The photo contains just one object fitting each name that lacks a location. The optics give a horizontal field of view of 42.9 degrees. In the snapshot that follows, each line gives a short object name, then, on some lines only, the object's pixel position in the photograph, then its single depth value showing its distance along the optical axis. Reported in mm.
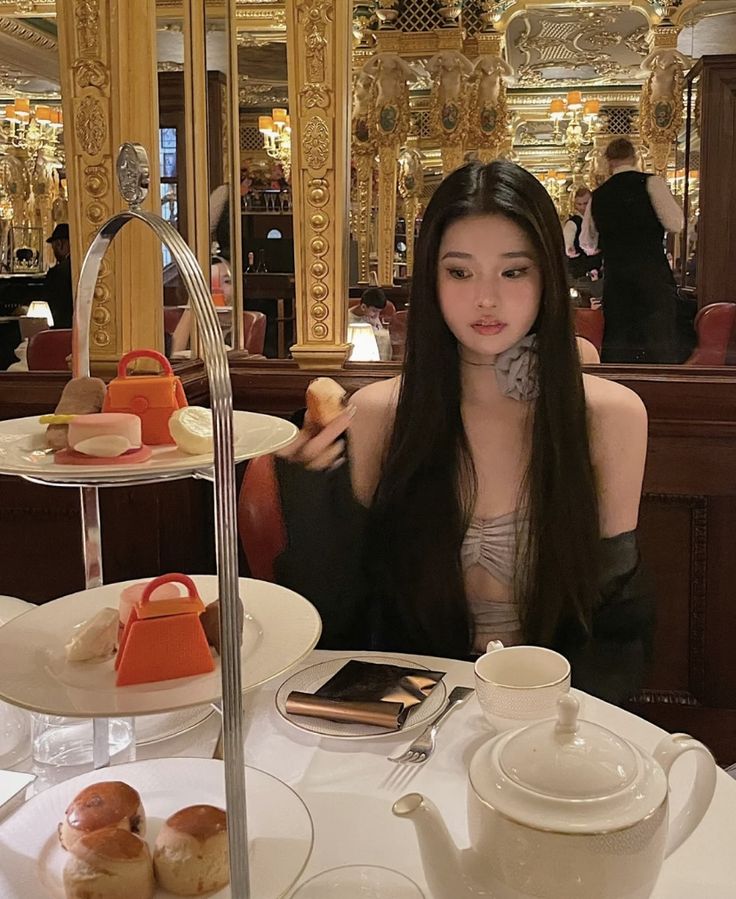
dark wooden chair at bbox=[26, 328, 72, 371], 2217
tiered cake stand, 610
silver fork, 960
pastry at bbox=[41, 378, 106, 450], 876
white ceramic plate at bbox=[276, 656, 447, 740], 1009
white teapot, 625
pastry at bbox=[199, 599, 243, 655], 762
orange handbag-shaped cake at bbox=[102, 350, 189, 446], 834
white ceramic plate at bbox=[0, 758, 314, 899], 685
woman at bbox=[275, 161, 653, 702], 1525
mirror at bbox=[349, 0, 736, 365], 2268
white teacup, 970
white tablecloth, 797
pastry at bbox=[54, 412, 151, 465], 744
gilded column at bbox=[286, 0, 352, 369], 2174
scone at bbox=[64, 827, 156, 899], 655
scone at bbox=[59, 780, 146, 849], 696
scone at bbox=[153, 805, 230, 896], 682
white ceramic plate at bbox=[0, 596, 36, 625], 1258
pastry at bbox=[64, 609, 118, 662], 754
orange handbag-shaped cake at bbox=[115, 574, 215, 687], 718
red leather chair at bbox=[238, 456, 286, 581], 1715
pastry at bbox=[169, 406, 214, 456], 778
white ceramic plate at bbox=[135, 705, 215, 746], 1035
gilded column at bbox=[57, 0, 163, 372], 2062
